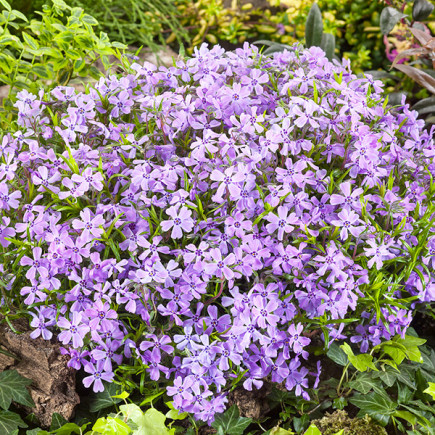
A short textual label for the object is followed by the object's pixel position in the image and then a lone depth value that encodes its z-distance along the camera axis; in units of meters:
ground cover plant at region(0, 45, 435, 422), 0.61
